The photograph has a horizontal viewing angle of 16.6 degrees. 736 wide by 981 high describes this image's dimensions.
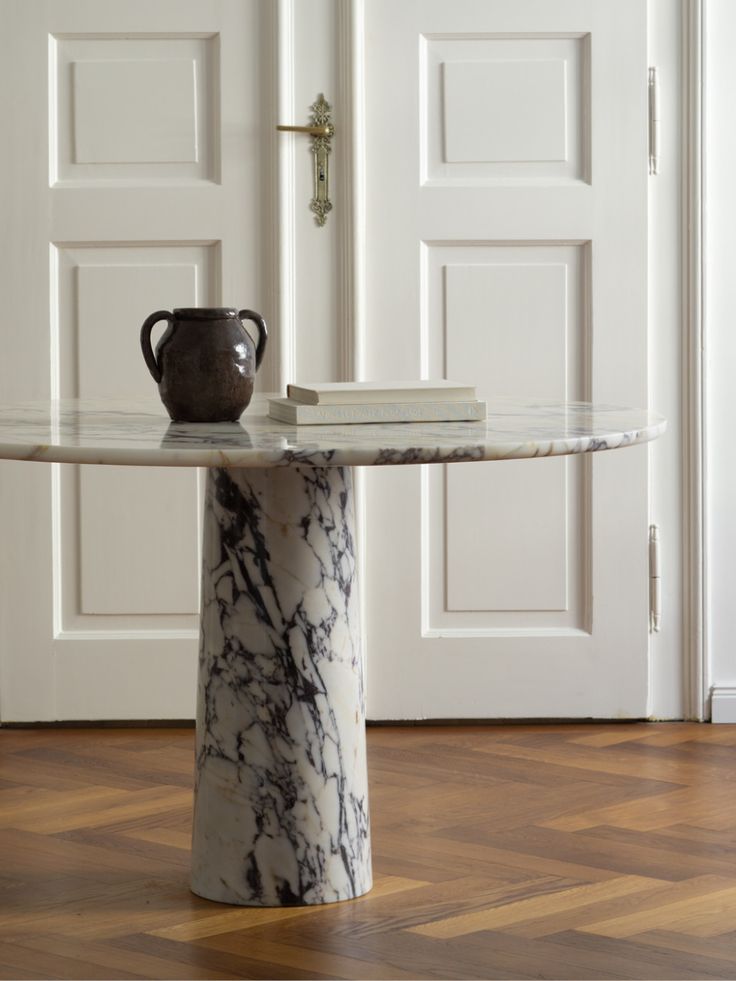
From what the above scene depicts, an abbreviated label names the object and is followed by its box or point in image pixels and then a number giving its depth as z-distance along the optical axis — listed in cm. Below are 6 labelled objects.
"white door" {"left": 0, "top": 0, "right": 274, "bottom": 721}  495
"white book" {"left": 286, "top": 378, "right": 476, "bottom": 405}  363
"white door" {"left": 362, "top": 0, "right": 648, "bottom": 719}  497
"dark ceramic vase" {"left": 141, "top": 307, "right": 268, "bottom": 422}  369
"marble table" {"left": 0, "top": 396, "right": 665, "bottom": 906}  379
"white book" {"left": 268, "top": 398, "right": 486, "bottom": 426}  362
